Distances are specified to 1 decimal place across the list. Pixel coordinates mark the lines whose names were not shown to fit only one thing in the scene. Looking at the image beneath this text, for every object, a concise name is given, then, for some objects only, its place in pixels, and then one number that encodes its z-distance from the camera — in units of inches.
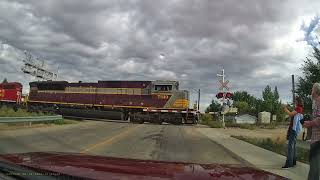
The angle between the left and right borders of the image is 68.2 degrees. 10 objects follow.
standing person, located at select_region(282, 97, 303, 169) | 256.4
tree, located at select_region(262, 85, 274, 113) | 2695.4
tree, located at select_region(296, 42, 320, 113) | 534.0
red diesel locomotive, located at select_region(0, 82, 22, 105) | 1135.2
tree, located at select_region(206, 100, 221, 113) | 2718.6
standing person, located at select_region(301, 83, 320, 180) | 172.1
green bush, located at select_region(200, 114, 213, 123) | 1286.0
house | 1879.5
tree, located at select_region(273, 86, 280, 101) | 3059.7
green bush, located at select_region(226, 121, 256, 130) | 991.1
